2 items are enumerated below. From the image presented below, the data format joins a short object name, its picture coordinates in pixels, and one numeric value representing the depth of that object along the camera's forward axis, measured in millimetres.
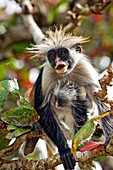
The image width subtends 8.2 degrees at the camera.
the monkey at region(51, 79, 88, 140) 8035
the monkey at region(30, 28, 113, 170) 7987
